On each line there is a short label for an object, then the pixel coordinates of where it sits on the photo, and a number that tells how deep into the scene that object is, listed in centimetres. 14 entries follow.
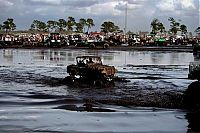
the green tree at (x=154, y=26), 17050
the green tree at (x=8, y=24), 17838
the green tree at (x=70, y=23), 18312
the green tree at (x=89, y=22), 18800
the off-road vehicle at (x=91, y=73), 2828
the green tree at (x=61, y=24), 18450
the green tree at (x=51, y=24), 18804
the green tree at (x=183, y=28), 17762
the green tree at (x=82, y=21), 18725
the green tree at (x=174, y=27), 17362
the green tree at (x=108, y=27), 18038
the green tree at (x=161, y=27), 17188
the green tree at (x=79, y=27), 18650
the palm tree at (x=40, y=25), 19450
